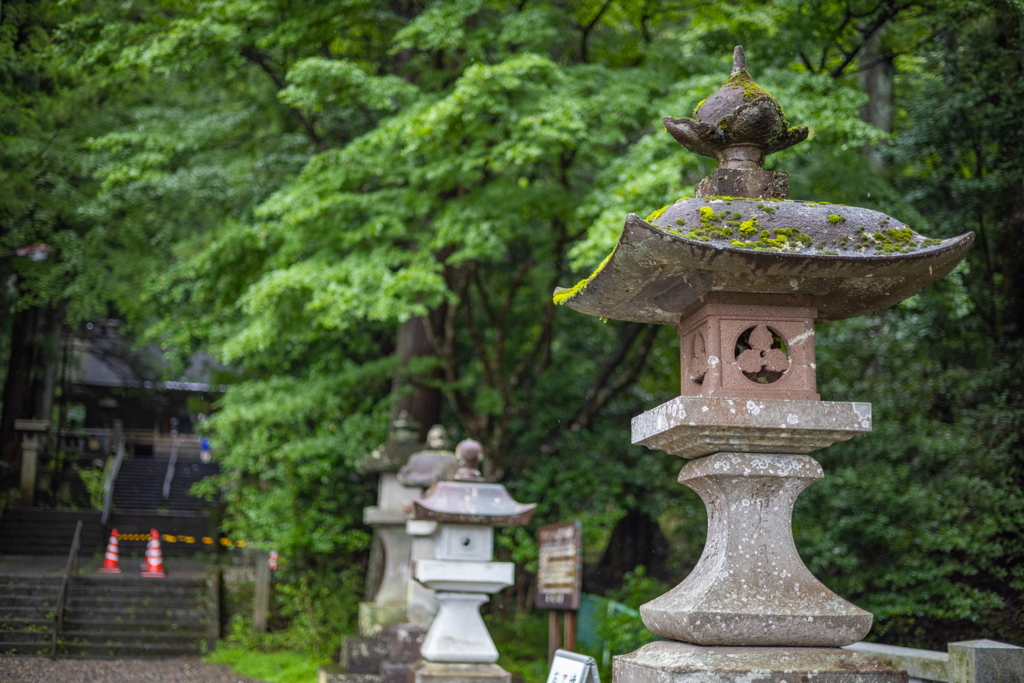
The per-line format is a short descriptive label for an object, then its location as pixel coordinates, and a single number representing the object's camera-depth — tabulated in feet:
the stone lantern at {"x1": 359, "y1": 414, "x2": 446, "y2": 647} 33.53
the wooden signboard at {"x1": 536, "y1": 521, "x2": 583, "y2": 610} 27.22
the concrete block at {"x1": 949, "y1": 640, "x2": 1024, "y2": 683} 16.37
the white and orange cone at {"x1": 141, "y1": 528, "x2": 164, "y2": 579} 49.75
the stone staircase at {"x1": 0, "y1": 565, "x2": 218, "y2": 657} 39.45
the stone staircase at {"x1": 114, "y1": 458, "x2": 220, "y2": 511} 76.43
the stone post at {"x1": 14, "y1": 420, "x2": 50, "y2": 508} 62.49
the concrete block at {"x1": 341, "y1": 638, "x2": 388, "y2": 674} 32.68
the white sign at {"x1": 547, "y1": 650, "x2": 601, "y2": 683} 15.24
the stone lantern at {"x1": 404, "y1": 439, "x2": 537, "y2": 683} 23.15
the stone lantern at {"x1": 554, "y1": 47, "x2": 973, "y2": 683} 12.77
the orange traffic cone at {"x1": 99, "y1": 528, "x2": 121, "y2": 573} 50.44
